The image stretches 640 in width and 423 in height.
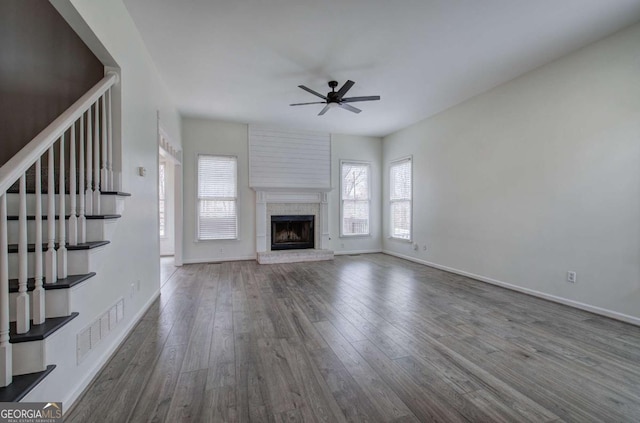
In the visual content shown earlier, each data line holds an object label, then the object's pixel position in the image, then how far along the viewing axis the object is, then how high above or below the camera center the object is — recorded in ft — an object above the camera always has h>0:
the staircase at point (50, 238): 4.01 -0.60
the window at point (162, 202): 21.39 +0.52
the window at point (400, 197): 19.74 +0.87
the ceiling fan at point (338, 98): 11.60 +5.05
